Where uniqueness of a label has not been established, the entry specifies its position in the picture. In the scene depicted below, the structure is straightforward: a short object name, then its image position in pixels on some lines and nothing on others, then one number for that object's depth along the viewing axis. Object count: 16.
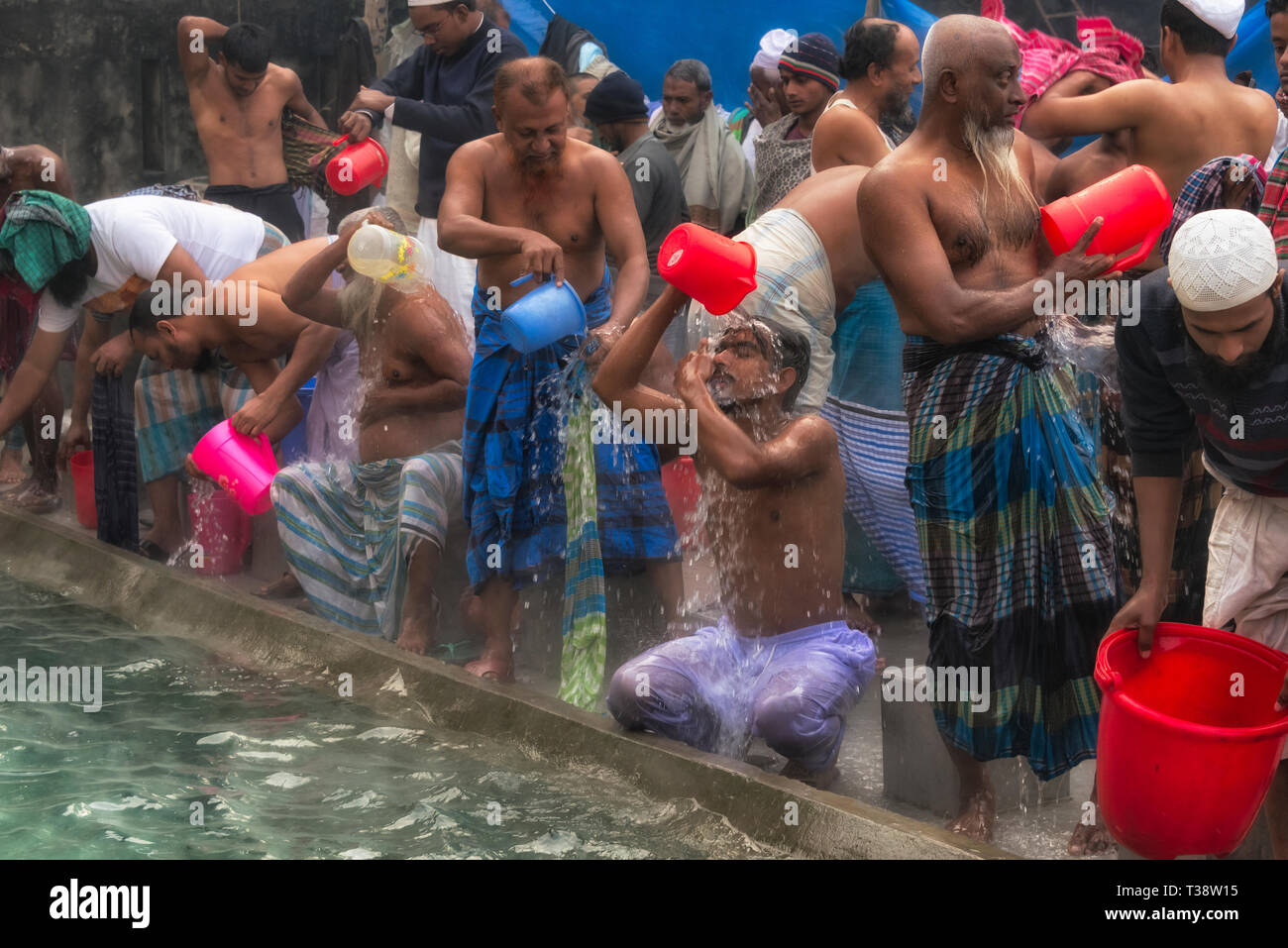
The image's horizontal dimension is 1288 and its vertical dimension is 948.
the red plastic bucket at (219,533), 13.55
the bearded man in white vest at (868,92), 10.65
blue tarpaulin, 16.05
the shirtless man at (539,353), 10.26
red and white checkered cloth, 11.07
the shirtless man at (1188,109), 9.53
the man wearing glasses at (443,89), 13.11
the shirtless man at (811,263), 9.23
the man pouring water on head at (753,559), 8.45
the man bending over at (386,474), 11.25
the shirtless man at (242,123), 16.73
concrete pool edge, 7.23
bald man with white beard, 7.51
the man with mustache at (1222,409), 6.19
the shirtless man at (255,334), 12.37
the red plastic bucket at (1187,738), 6.21
